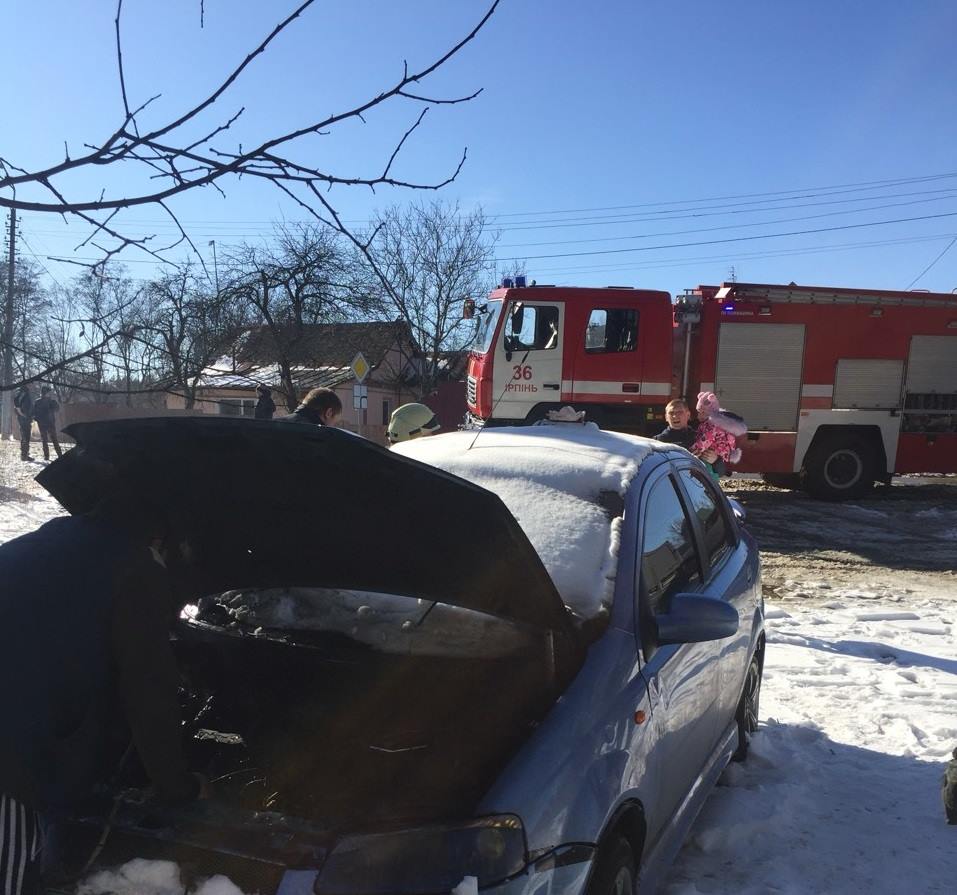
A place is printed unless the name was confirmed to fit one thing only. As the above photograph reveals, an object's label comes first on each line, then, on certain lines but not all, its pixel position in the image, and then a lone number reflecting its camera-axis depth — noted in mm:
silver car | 1760
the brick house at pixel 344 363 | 24156
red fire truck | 11891
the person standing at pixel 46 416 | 15172
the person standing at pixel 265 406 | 12592
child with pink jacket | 6527
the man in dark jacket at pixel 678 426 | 6707
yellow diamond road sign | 15041
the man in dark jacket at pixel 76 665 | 1686
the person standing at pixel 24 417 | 15495
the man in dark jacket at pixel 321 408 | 4930
